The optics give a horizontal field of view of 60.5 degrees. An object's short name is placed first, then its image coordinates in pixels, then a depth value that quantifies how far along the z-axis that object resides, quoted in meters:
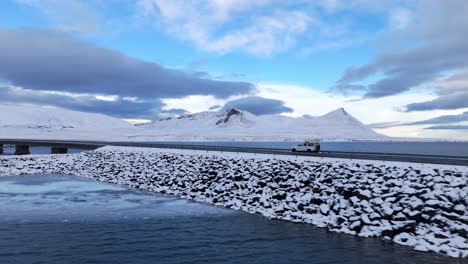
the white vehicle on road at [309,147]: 48.50
